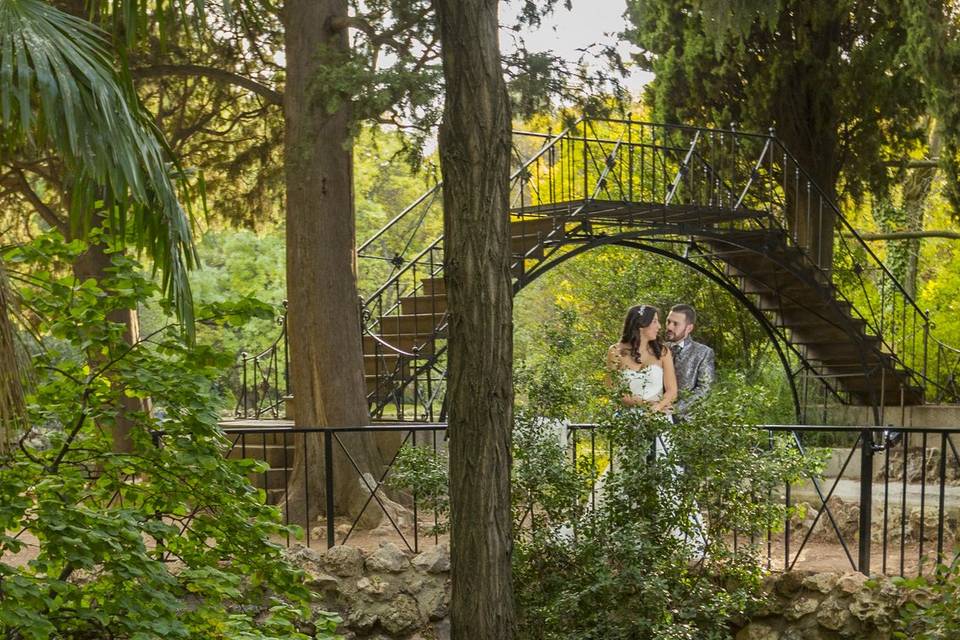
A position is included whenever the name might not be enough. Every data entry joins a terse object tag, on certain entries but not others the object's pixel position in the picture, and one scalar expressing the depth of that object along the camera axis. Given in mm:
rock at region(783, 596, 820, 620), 8562
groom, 9906
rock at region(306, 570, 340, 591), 8977
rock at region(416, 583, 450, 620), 9195
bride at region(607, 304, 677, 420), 8695
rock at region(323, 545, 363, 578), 9070
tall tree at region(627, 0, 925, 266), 15344
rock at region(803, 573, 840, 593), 8555
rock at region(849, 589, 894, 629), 8312
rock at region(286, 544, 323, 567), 8885
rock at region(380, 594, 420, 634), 9164
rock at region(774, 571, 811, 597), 8641
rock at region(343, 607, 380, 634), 9086
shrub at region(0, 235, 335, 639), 5266
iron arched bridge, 12094
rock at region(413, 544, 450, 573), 9188
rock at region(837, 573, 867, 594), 8461
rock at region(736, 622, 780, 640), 8734
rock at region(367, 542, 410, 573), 9172
